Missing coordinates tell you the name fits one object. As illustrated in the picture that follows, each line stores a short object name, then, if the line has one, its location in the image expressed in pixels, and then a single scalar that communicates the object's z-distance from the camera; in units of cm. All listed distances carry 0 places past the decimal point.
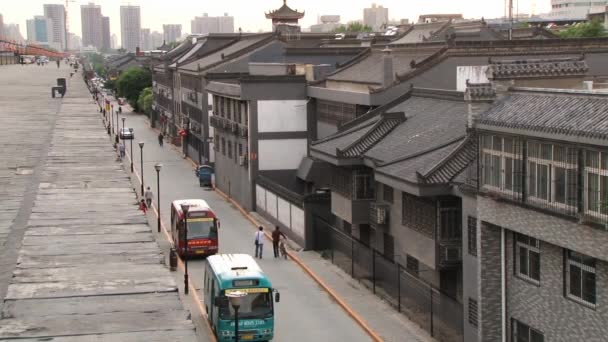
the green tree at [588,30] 11294
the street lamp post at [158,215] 4956
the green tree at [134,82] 13962
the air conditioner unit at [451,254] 2965
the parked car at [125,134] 9551
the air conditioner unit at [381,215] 3469
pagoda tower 8732
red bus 4181
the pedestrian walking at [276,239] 4175
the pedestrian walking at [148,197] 5650
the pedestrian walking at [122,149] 8100
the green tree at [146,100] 12654
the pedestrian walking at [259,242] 4150
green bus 2733
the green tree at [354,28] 18066
